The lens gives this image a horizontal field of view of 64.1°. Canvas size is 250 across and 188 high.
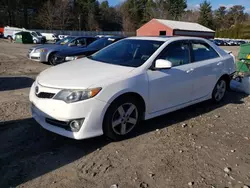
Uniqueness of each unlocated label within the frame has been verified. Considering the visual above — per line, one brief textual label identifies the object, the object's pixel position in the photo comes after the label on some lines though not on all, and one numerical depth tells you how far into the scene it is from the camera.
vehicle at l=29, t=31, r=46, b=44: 24.86
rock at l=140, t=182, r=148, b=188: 2.25
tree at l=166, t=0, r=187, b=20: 63.59
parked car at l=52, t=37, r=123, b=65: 7.48
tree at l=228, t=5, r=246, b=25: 70.05
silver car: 8.95
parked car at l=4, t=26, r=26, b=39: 30.25
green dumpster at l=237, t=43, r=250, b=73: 7.27
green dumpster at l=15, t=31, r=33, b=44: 24.43
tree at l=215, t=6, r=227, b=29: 68.65
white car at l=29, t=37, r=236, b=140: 2.70
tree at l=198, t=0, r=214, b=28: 62.11
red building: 38.84
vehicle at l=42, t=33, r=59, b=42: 29.71
